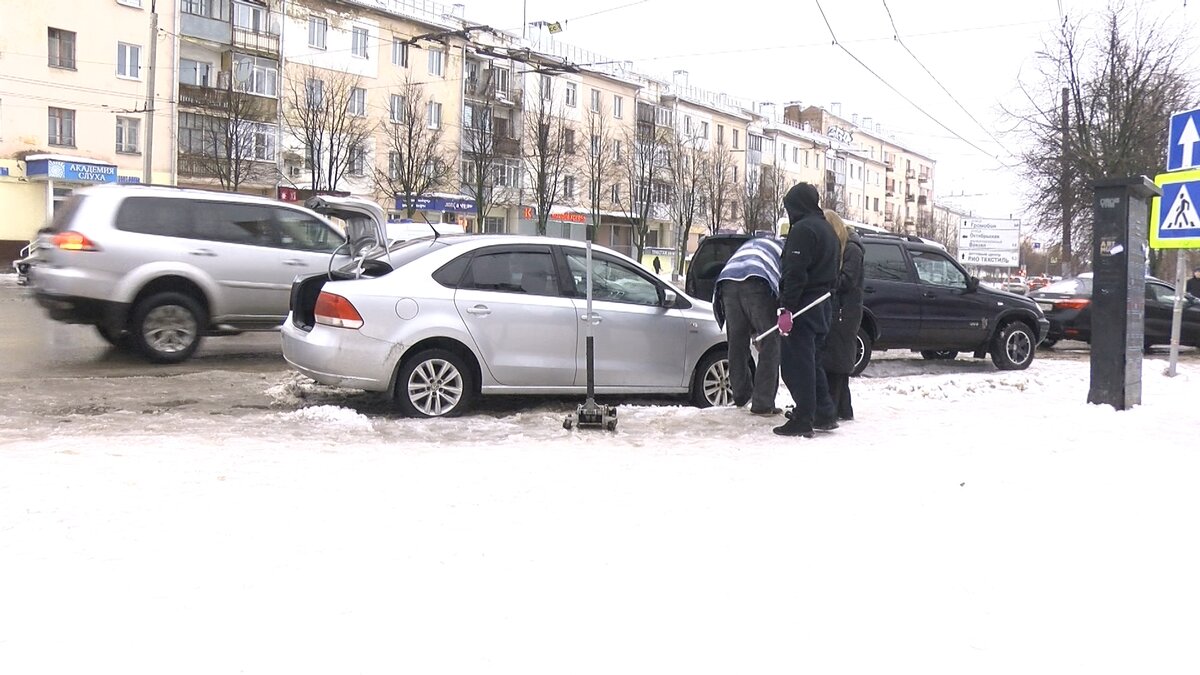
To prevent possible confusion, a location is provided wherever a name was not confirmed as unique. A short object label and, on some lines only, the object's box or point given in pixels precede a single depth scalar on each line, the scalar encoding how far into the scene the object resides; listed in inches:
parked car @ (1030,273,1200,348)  632.4
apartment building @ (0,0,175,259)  1365.7
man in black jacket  269.4
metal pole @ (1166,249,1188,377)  466.9
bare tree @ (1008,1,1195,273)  1117.1
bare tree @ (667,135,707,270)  2111.2
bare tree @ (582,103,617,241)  2005.4
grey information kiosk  328.8
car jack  270.7
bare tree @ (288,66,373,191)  1552.7
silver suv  372.8
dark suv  476.7
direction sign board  1419.8
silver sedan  285.0
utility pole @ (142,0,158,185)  1199.6
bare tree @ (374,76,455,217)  1679.7
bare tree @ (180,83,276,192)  1459.2
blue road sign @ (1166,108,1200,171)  374.9
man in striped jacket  297.0
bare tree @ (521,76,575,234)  1803.6
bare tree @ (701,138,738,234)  2150.6
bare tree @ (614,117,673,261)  2063.2
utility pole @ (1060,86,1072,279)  1165.1
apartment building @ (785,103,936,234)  3346.5
